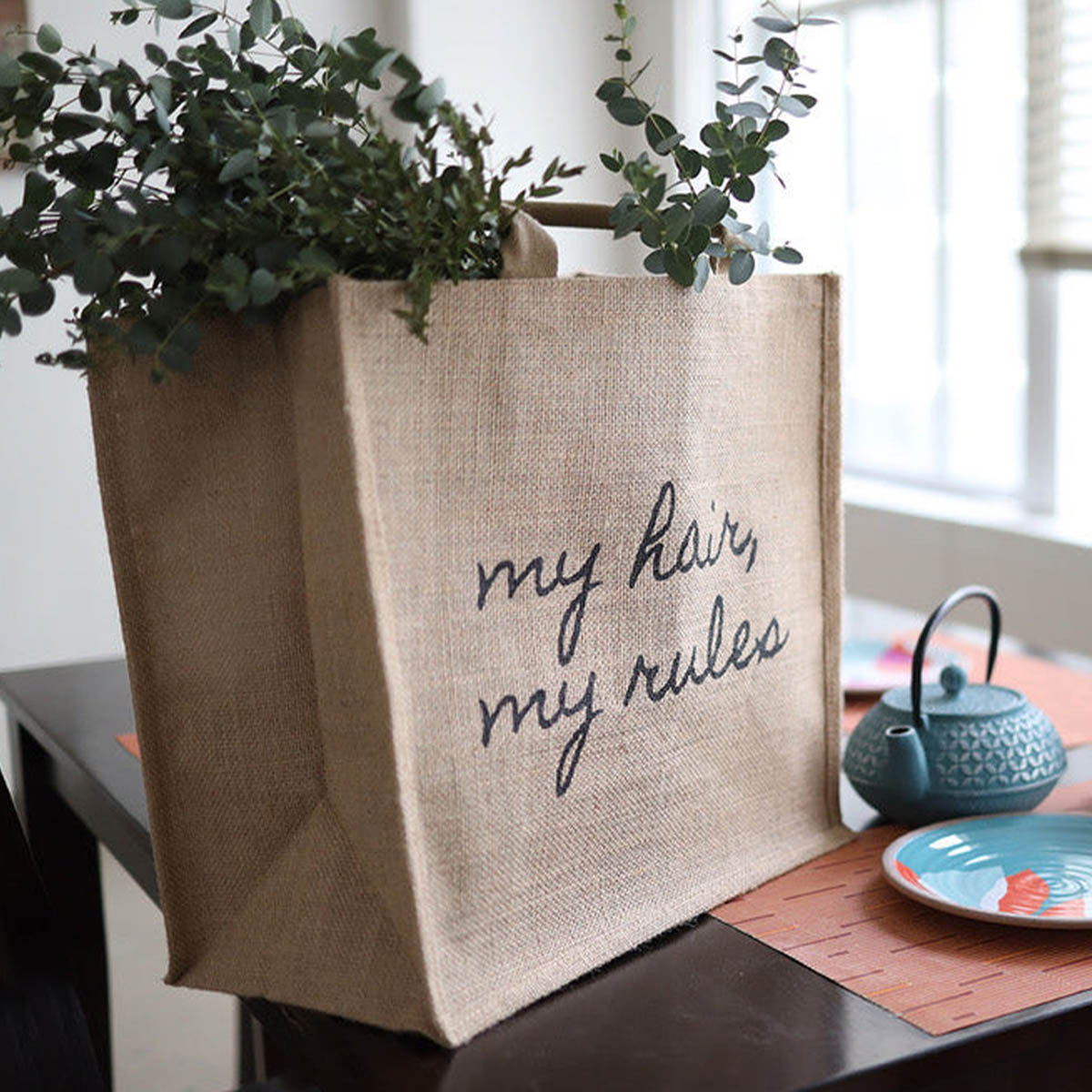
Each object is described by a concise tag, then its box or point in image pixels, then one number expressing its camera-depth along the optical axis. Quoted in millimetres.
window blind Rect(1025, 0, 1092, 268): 2643
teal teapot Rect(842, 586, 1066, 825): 938
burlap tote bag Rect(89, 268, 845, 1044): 724
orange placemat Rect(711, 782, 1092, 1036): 738
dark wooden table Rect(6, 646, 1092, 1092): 678
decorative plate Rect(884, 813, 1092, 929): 817
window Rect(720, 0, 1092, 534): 2719
